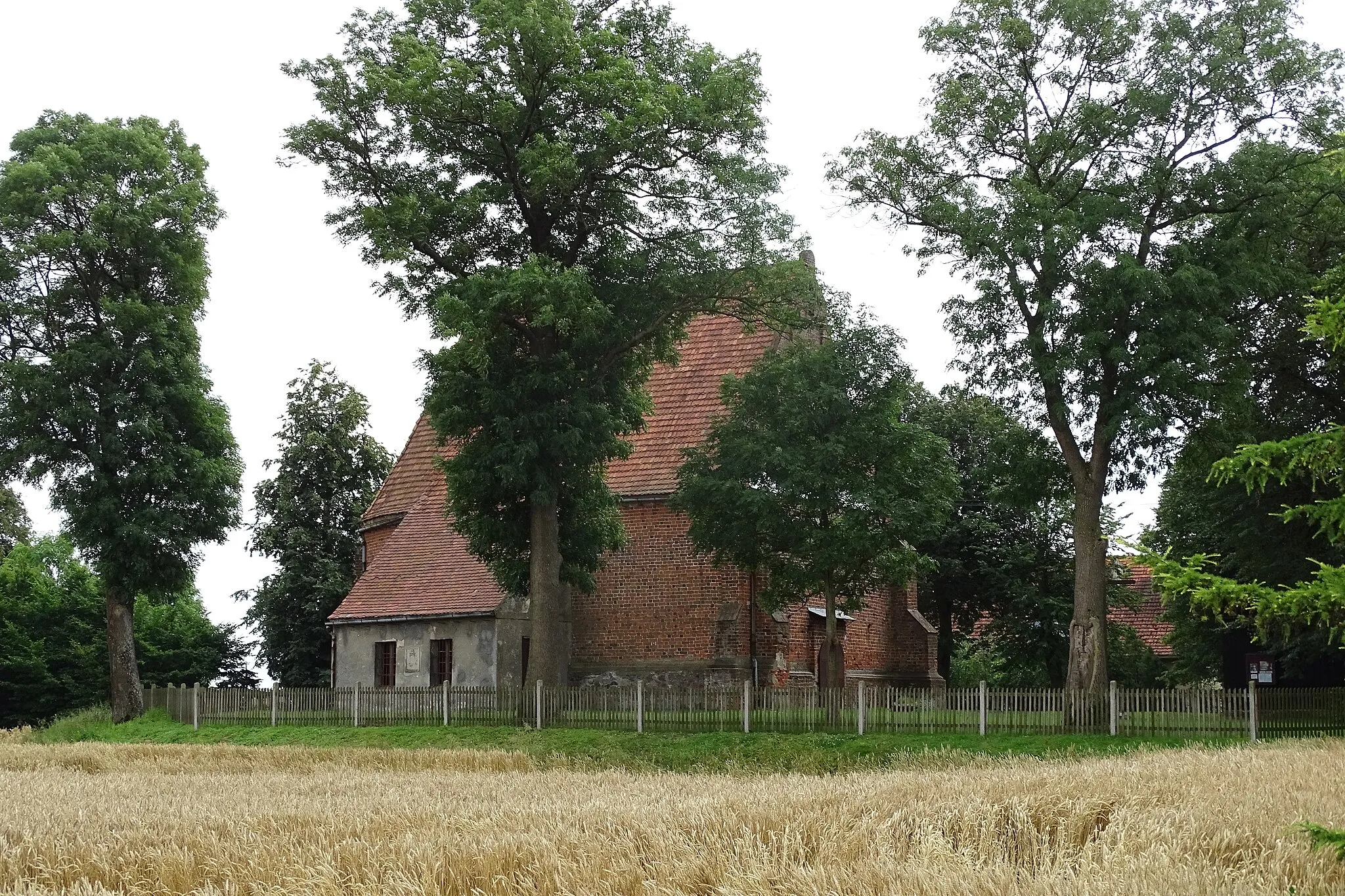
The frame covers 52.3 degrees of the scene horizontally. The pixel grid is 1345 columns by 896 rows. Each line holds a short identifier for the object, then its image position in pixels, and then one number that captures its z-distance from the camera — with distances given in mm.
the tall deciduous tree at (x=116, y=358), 40344
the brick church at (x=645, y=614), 37875
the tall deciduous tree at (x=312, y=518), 50875
